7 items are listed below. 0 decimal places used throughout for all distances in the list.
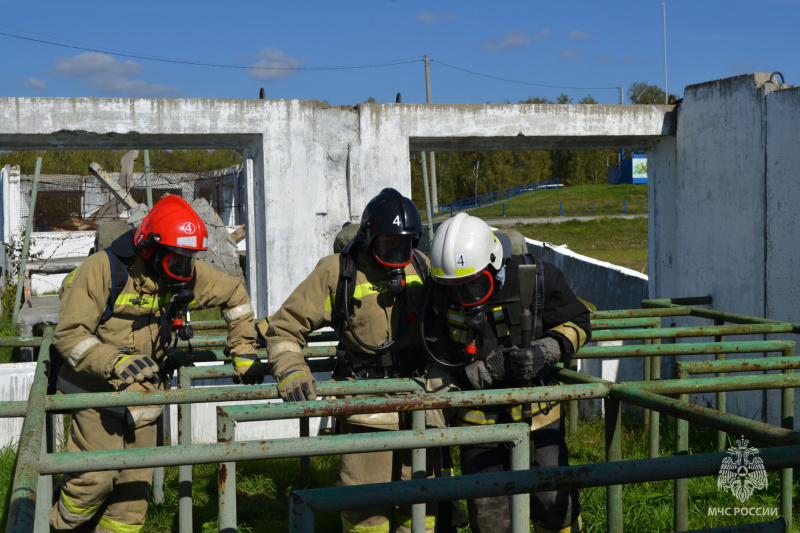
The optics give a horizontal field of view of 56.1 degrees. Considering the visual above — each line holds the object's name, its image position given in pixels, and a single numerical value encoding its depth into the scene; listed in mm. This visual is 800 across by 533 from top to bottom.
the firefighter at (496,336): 3562
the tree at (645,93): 72162
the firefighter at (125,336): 3971
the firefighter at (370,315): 3754
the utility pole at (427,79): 37509
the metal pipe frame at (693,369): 3438
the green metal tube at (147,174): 14428
